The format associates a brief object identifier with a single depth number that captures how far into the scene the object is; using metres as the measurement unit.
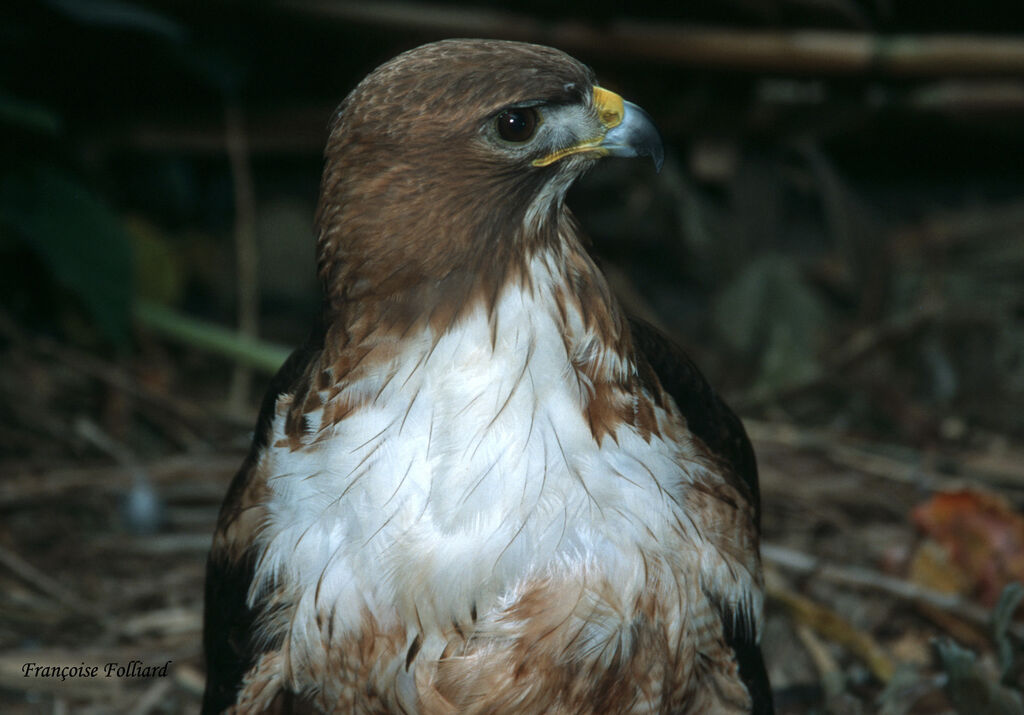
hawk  3.94
